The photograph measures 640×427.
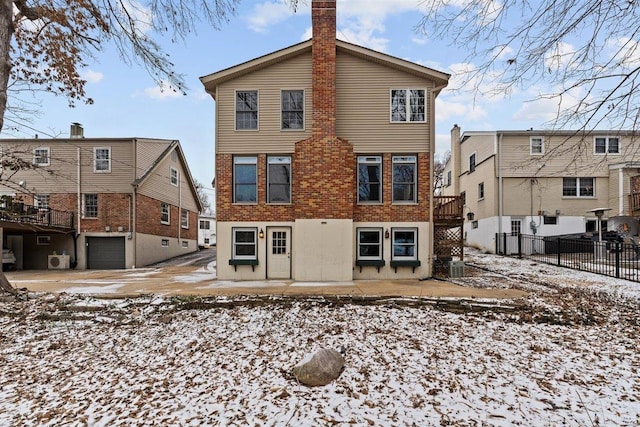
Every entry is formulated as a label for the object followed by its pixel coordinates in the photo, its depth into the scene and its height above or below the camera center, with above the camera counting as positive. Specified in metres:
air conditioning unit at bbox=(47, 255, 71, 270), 17.89 -2.24
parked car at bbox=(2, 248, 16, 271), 17.45 -2.13
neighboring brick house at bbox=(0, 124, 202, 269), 17.80 +0.94
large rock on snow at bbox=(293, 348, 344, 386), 4.51 -2.07
